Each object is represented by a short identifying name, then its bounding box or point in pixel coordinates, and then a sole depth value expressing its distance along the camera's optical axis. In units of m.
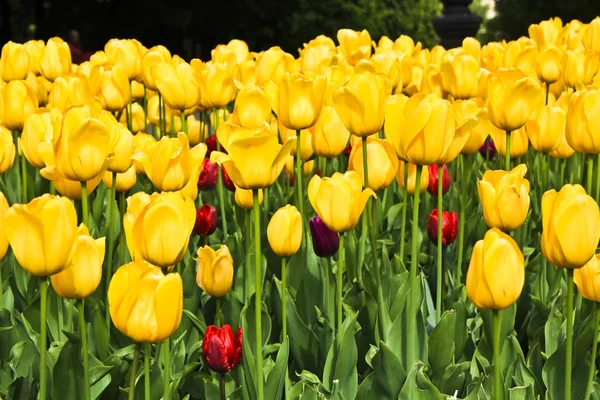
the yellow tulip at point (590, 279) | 1.73
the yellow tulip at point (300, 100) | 2.26
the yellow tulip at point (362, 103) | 2.10
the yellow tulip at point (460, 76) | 3.11
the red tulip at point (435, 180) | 2.74
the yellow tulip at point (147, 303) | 1.44
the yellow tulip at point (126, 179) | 2.50
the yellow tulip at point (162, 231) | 1.57
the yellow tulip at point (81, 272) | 1.61
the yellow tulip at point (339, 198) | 1.88
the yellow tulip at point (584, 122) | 2.14
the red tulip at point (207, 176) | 2.88
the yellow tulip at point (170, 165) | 2.08
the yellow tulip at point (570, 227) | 1.59
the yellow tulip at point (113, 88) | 3.07
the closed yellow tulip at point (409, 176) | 2.38
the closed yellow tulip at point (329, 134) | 2.43
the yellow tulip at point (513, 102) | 2.39
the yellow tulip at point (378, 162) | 2.20
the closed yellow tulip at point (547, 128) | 2.58
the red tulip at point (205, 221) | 2.44
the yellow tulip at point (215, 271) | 1.93
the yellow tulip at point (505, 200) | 1.93
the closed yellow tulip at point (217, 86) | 2.91
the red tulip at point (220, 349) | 1.74
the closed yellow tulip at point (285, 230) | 1.89
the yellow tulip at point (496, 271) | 1.54
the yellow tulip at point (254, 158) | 1.73
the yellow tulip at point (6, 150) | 2.25
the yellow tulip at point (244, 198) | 2.33
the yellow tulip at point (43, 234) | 1.50
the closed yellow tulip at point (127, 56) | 3.38
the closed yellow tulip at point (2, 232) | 1.73
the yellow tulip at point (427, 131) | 1.85
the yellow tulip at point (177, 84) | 2.76
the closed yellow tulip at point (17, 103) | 2.74
